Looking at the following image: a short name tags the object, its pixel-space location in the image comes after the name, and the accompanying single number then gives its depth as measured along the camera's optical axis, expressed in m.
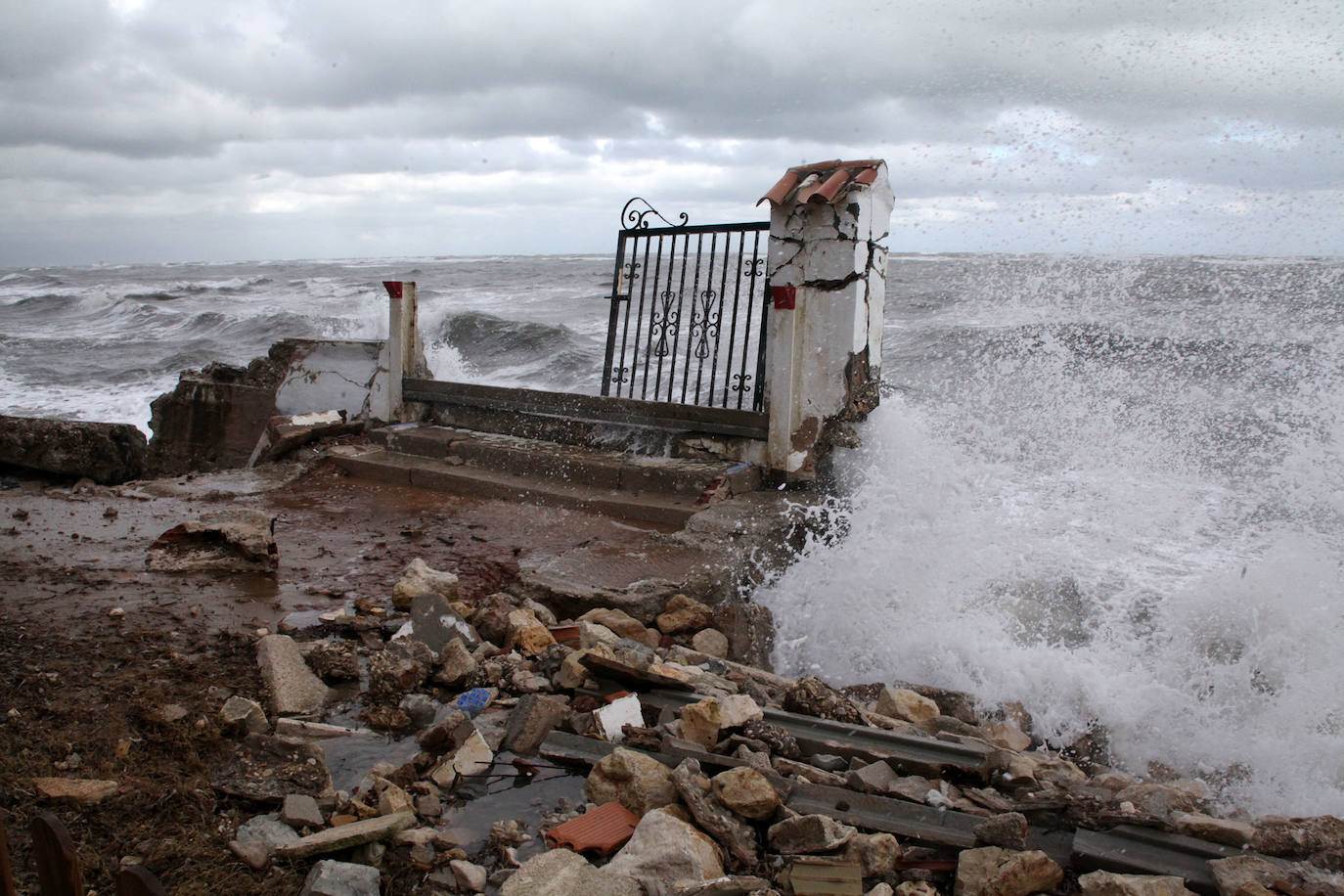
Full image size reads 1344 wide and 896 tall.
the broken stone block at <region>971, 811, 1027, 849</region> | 2.52
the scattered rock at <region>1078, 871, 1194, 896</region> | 2.31
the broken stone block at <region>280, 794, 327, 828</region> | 2.67
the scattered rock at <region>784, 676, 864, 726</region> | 3.43
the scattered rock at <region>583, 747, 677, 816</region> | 2.78
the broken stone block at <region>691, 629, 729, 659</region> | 4.47
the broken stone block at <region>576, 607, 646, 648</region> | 4.34
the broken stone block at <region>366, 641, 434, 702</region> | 3.56
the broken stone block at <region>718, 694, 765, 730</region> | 3.17
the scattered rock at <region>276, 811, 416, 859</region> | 2.50
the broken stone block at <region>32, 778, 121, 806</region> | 2.62
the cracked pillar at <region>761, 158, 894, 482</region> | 5.94
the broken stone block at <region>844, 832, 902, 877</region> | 2.49
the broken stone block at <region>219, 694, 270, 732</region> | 3.16
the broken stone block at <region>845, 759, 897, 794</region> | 2.83
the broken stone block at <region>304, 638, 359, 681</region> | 3.69
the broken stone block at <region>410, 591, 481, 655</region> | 3.96
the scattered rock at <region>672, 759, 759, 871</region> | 2.58
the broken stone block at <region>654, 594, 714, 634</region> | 4.57
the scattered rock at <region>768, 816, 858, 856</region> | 2.52
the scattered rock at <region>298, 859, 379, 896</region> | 2.37
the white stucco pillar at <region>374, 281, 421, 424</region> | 7.83
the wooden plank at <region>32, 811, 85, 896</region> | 1.64
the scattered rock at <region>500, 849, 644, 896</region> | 2.32
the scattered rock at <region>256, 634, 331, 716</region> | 3.41
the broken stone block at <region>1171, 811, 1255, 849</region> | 2.56
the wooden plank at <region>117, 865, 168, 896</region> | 1.61
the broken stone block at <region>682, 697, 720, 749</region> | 3.13
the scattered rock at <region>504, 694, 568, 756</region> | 3.21
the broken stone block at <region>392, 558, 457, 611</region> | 4.41
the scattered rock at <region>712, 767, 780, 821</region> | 2.67
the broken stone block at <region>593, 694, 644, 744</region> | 3.25
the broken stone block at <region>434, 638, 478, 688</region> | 3.66
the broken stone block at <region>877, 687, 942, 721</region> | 3.86
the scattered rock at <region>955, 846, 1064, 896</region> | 2.40
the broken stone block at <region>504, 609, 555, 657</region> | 3.99
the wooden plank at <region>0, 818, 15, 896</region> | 1.67
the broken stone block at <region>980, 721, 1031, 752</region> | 3.88
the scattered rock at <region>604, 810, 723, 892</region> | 2.40
